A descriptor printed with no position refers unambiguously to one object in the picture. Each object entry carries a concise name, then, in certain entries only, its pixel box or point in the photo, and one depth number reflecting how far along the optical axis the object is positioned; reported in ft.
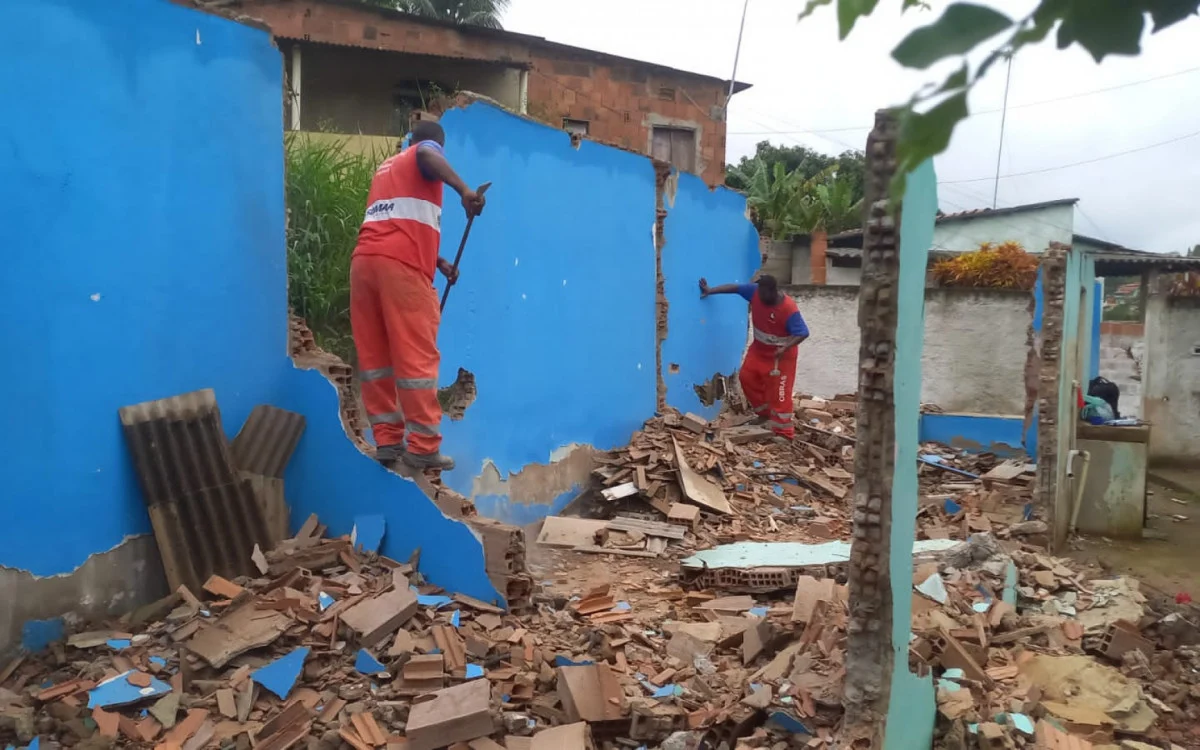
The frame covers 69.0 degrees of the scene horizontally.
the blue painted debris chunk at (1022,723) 13.25
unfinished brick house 46.98
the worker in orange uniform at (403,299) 15.19
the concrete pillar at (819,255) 55.98
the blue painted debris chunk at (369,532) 15.64
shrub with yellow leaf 43.19
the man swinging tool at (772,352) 32.48
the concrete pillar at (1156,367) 49.49
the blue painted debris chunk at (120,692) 11.29
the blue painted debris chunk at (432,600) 14.43
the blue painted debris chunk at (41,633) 11.94
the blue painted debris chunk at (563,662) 13.97
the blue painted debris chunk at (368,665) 12.64
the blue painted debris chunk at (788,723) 11.91
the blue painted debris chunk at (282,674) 12.04
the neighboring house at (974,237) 57.00
